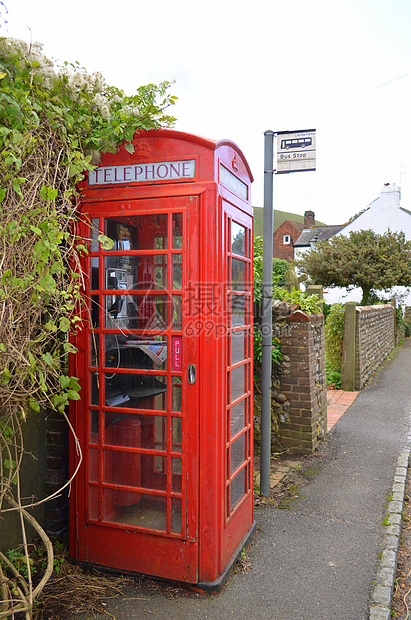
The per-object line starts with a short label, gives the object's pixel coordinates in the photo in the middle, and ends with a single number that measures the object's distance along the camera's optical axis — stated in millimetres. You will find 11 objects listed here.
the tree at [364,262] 18672
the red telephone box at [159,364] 2992
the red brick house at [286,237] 47875
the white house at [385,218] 29312
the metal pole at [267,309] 4445
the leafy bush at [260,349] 5723
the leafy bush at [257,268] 5893
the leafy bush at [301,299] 6051
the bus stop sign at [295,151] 4418
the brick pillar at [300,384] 5699
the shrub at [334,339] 10344
